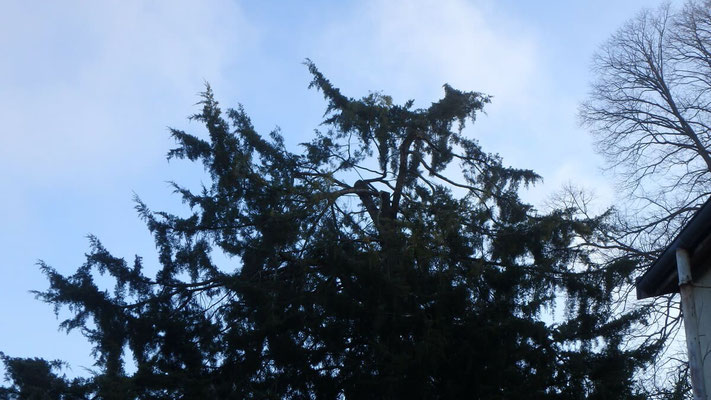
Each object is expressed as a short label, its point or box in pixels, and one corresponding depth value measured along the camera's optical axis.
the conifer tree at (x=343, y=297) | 13.88
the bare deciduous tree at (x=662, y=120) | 18.30
